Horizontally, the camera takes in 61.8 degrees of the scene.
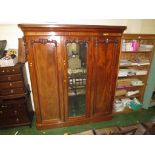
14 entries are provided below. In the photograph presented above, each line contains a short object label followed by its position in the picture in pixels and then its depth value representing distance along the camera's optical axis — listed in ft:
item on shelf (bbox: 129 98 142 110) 9.30
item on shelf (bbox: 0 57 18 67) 6.57
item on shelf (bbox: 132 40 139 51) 8.00
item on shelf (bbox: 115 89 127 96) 9.01
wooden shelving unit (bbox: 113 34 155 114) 8.00
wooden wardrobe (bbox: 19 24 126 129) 6.08
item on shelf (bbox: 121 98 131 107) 9.41
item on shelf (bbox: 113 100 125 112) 9.22
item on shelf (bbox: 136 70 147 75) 8.81
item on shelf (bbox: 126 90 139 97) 9.34
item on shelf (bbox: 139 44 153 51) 8.32
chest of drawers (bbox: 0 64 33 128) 6.78
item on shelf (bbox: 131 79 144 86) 9.11
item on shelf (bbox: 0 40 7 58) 7.09
